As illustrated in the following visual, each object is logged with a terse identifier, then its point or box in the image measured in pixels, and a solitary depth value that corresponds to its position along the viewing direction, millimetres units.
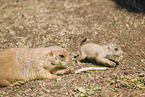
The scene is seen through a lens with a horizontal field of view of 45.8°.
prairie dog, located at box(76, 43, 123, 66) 4367
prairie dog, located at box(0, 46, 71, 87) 3826
